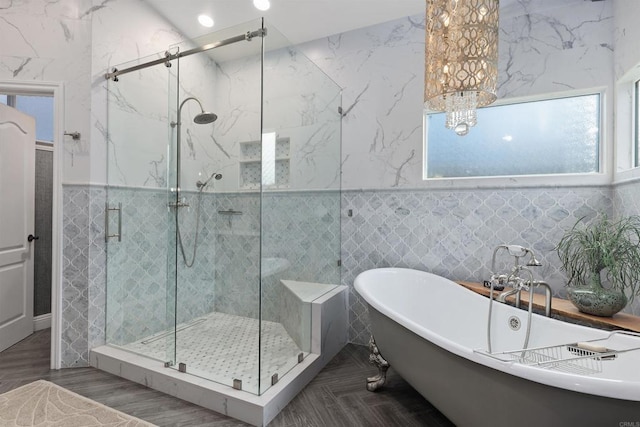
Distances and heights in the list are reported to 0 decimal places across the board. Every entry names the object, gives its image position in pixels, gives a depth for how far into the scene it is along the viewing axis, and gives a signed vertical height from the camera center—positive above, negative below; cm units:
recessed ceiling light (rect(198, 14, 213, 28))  283 +176
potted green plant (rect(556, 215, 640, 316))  171 -28
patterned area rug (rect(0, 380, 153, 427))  170 -116
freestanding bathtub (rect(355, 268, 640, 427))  98 -64
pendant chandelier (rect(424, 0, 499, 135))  152 +82
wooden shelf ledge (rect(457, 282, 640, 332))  164 -57
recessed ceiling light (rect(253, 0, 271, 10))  258 +174
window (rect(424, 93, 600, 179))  231 +58
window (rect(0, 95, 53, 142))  311 +98
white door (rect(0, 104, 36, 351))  258 -13
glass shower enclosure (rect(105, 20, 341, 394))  194 +3
